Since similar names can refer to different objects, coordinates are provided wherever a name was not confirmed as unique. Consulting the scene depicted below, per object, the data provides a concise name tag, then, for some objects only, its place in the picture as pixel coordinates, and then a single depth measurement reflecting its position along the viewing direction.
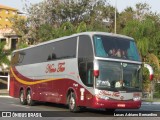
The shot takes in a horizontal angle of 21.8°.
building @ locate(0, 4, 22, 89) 59.71
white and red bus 17.64
